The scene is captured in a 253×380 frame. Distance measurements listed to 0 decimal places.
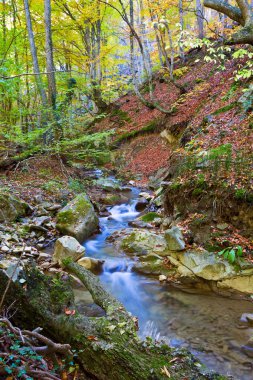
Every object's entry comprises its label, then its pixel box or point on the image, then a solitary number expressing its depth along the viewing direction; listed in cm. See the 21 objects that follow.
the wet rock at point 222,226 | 509
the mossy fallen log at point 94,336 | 231
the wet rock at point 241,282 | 446
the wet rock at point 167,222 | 639
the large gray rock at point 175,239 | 517
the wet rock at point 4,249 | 507
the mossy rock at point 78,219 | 656
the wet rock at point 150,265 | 530
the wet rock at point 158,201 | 799
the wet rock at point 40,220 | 667
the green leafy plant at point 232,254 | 351
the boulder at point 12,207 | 645
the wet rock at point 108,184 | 1030
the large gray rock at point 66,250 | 536
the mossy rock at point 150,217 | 742
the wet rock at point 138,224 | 719
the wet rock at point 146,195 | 927
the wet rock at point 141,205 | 877
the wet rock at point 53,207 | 746
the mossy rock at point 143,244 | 569
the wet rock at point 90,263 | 555
